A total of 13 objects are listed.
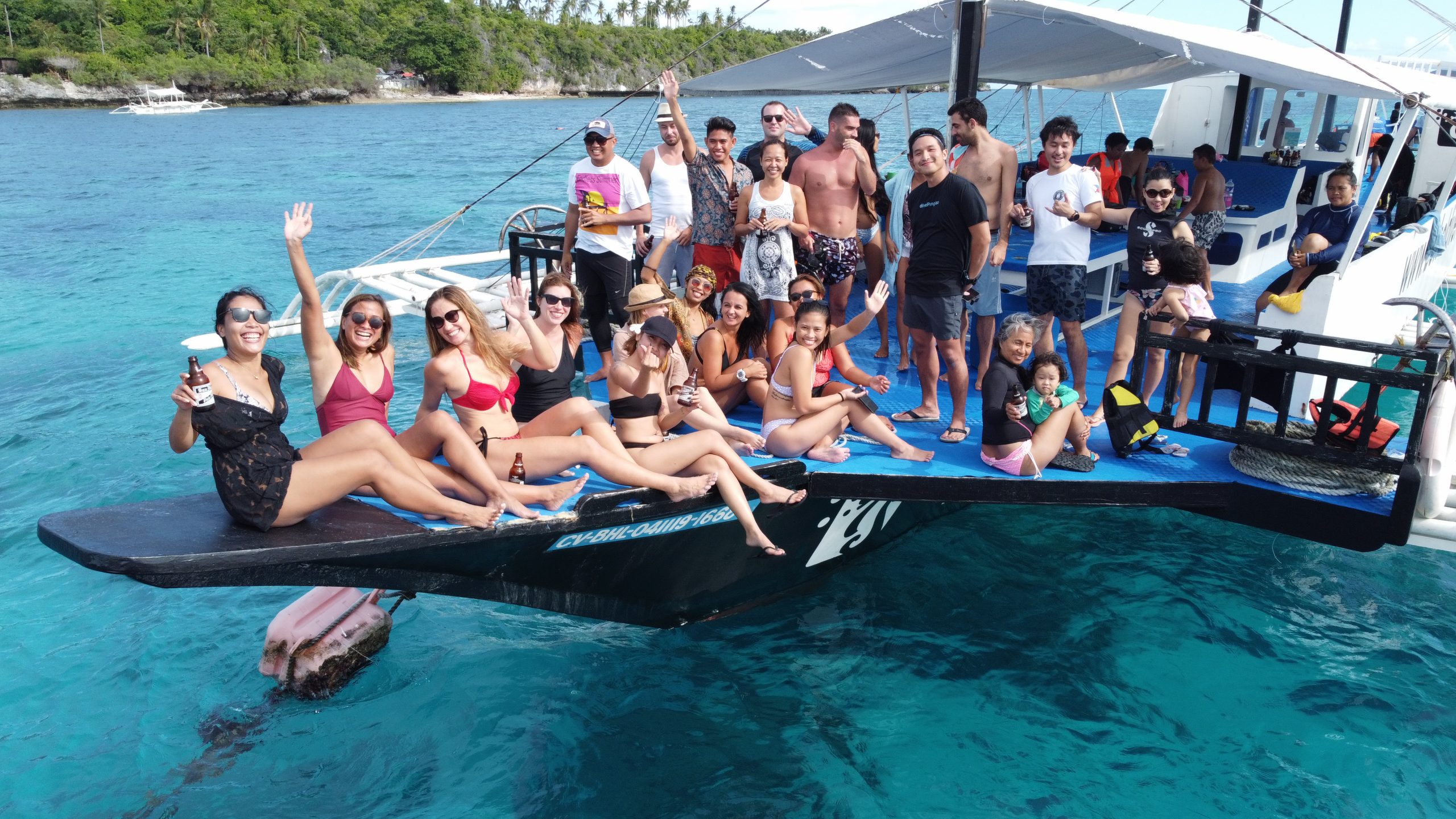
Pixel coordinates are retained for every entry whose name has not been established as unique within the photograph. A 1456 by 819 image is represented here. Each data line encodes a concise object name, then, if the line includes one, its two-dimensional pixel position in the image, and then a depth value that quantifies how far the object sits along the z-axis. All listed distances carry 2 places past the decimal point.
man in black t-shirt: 5.37
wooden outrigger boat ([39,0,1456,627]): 4.02
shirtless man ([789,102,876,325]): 6.44
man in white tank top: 7.21
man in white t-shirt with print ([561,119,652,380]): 6.99
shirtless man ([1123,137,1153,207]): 11.45
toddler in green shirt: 5.15
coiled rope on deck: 5.10
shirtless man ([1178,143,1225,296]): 8.00
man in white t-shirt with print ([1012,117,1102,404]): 5.75
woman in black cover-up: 3.89
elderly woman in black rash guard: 5.17
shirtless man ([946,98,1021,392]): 5.90
